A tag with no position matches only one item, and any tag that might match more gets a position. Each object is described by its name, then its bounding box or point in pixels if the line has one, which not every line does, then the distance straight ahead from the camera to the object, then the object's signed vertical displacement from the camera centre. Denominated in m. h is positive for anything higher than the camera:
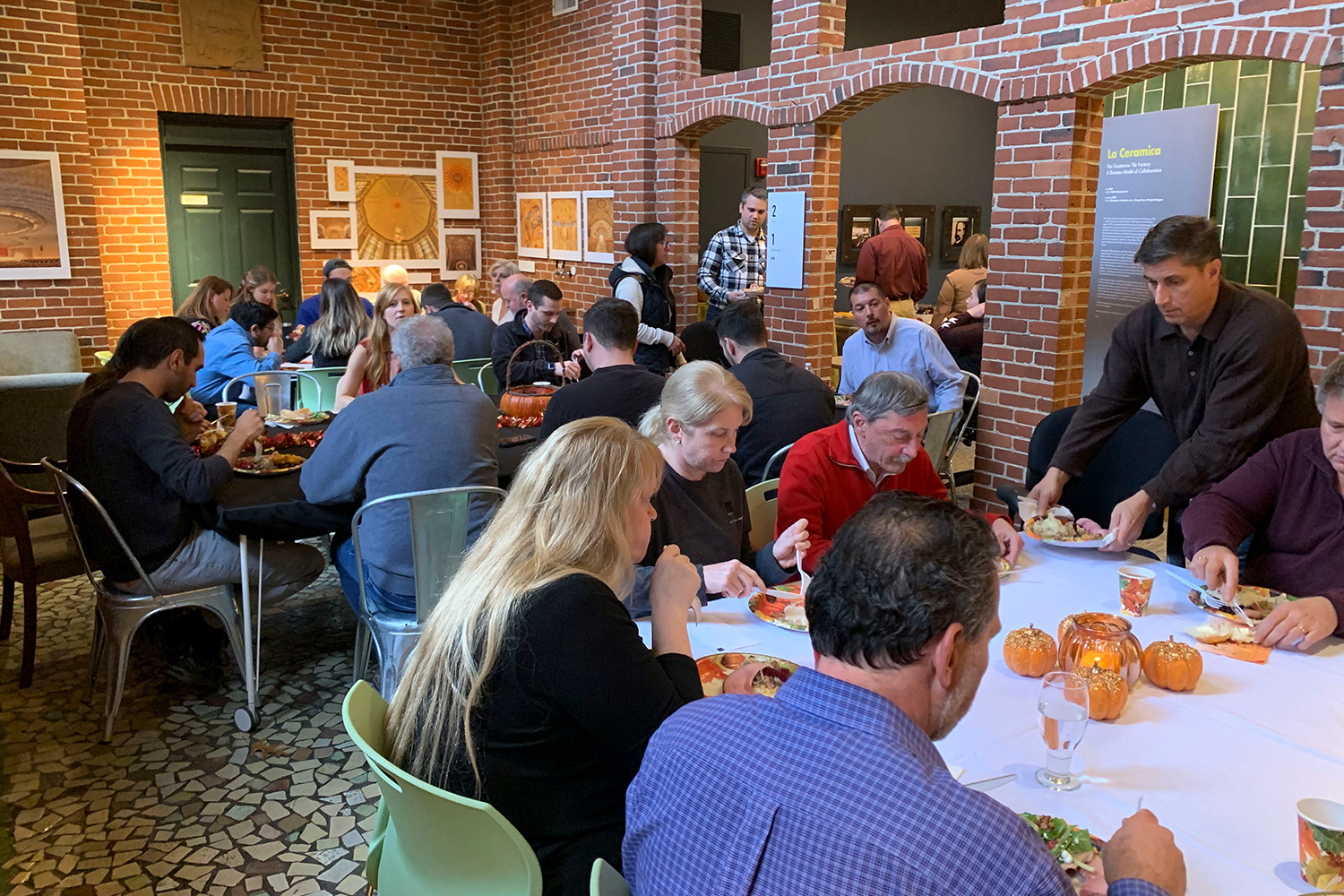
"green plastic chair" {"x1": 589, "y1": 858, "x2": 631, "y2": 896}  1.29 -0.81
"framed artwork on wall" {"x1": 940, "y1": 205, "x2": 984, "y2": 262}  10.91 +0.52
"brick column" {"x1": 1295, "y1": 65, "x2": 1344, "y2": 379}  3.88 +0.16
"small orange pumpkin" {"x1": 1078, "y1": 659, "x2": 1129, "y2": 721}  1.86 -0.79
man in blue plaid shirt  1.07 -0.58
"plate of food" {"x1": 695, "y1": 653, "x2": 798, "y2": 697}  1.96 -0.82
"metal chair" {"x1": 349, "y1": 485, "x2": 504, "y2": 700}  3.09 -0.88
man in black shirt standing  3.08 -0.26
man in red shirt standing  8.08 +0.07
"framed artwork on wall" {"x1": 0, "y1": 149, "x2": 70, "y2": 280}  7.29 +0.32
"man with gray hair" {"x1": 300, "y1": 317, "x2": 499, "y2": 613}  3.30 -0.64
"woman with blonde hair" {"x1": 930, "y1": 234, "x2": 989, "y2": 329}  8.64 -0.06
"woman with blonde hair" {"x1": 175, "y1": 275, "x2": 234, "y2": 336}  6.43 -0.26
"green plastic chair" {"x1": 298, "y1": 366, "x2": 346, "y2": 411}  5.33 -0.68
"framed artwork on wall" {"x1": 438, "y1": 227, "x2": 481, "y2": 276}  10.02 +0.15
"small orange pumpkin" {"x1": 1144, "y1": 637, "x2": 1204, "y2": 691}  1.99 -0.78
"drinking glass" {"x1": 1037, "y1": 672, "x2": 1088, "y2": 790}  1.64 -0.76
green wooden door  8.73 +0.44
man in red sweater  2.79 -0.55
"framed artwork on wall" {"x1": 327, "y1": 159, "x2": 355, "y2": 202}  9.27 +0.79
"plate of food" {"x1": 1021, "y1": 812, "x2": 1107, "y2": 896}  1.38 -0.82
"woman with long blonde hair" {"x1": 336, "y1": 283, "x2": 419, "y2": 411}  4.75 -0.48
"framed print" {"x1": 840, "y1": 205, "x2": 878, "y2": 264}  10.14 +0.44
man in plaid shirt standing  7.17 +0.06
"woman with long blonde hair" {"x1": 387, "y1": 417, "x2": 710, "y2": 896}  1.60 -0.68
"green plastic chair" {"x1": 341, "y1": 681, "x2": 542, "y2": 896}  1.48 -0.88
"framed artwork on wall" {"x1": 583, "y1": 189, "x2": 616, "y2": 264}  8.31 +0.36
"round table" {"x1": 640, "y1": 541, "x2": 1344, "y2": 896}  1.52 -0.85
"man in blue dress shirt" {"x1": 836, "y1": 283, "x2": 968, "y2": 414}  5.21 -0.40
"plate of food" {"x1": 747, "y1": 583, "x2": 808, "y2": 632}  2.34 -0.81
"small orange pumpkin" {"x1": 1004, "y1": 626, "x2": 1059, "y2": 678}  2.04 -0.78
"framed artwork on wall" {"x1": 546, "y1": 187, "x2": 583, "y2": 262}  8.86 +0.40
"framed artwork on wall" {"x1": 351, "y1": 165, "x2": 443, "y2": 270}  9.48 +0.47
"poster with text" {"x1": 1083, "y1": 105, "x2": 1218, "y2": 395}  5.41 +0.48
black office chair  3.52 -0.68
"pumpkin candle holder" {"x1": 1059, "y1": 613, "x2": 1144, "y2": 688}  1.98 -0.75
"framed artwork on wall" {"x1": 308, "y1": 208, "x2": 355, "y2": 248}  9.23 +0.34
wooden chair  3.66 -1.15
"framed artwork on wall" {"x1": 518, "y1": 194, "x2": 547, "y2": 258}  9.53 +0.41
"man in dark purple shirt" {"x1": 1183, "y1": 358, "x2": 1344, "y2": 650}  2.45 -0.63
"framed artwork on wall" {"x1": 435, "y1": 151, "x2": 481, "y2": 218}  9.95 +0.83
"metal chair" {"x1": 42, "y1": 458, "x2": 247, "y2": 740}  3.43 -1.22
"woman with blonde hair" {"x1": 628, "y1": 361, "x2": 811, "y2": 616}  2.74 -0.60
